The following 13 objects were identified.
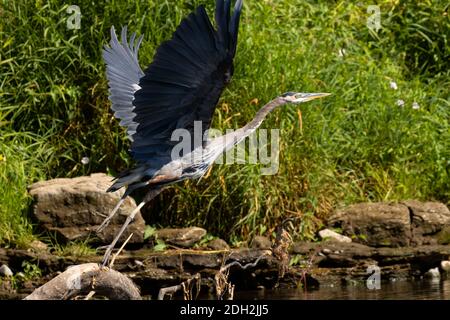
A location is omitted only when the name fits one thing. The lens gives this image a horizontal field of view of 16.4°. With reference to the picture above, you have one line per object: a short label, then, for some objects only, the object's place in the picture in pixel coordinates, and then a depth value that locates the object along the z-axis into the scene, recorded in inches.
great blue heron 319.4
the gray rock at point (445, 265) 454.2
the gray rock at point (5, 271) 431.3
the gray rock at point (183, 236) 449.4
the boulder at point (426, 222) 464.4
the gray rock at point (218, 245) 448.9
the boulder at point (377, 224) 462.7
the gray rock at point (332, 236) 462.7
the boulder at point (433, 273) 450.6
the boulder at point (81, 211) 444.8
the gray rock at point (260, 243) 444.6
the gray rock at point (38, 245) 441.7
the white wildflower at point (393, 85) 525.7
